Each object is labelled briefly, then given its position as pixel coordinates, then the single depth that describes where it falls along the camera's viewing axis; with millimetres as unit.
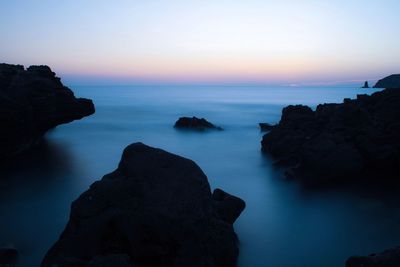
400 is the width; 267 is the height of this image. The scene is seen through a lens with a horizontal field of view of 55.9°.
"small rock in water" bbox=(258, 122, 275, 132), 43738
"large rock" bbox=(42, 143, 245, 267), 8547
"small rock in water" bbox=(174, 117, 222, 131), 42725
